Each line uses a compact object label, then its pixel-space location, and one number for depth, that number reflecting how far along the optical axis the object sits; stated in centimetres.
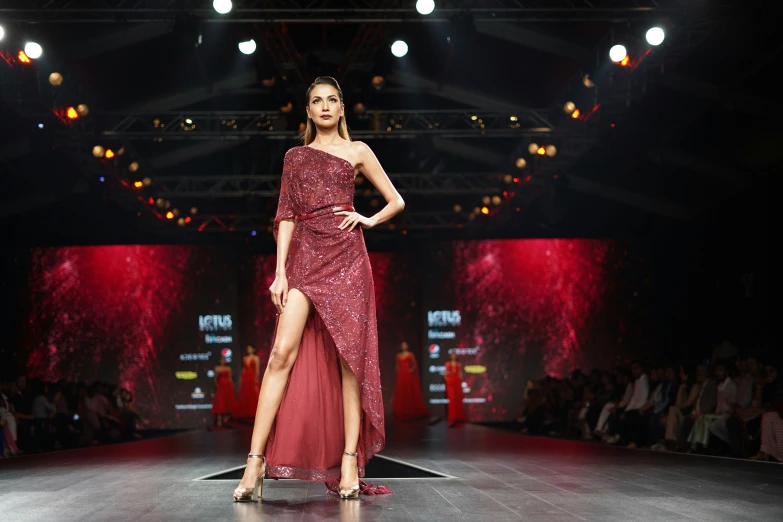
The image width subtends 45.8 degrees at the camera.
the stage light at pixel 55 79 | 890
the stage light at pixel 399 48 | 901
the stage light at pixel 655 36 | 804
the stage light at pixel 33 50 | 825
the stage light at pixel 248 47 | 878
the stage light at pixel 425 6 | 780
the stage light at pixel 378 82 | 954
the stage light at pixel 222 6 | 780
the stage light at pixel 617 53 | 852
